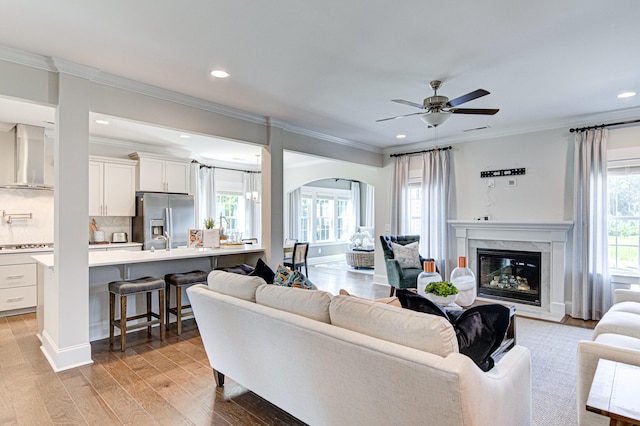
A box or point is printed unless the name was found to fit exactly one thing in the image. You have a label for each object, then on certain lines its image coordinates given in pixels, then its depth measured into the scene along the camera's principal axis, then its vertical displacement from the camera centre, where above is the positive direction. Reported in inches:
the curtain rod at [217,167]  298.8 +42.0
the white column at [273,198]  194.1 +8.6
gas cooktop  200.8 -19.3
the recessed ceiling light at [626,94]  152.3 +52.1
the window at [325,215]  406.6 -1.6
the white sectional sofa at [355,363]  55.5 -28.1
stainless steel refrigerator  240.5 -3.5
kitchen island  141.6 -25.7
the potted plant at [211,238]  183.8 -12.7
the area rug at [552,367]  96.3 -54.4
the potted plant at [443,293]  124.6 -27.9
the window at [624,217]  177.6 -1.4
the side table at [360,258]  352.5 -44.6
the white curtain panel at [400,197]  265.0 +12.7
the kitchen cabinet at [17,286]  188.5 -39.9
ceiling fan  130.9 +39.5
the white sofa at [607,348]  78.3 -32.5
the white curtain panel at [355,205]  458.0 +11.3
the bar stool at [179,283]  159.2 -32.0
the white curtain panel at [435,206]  239.1 +5.3
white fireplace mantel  191.6 -17.9
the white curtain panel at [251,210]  348.2 +3.5
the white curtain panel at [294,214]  387.9 -0.5
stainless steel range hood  202.5 +32.6
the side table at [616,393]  45.5 -25.6
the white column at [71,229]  121.7 -5.5
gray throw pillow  219.3 -25.8
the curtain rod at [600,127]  177.0 +45.9
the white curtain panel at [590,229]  181.3 -7.6
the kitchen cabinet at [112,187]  228.7 +17.6
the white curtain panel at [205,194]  308.3 +17.0
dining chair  265.4 -33.2
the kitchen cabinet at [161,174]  246.6 +28.6
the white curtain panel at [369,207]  460.1 +8.8
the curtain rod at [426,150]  243.5 +45.1
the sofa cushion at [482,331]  65.6 -22.1
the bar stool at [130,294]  140.3 -34.9
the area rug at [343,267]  343.6 -56.5
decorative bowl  124.5 -30.0
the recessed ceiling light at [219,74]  130.3 +52.3
